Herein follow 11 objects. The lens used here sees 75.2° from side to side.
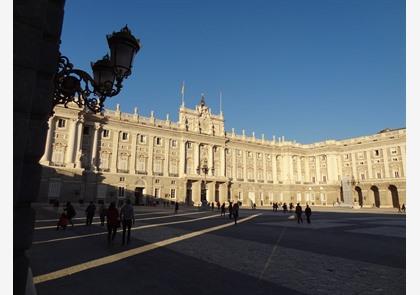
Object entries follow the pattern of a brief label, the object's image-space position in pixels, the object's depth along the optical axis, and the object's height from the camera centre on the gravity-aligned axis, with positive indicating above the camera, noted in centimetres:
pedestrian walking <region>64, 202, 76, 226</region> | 1521 -105
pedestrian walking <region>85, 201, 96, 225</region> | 1620 -109
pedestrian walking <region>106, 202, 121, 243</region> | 1018 -95
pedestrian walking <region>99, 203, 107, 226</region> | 1681 -125
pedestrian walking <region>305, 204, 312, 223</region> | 1984 -112
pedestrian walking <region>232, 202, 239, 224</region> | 1919 -104
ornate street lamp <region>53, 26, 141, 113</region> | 529 +241
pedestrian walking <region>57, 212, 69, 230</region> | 1413 -148
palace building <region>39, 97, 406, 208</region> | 4152 +648
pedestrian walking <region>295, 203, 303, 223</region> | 2019 -121
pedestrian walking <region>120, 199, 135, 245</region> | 1031 -79
